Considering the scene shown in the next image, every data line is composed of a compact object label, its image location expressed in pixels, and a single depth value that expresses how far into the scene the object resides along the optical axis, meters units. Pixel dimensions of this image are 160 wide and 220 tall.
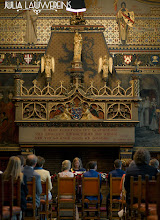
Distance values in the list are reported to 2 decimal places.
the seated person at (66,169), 12.32
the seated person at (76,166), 14.22
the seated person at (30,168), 10.52
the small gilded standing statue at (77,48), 18.23
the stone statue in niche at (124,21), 20.56
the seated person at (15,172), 9.12
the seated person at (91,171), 12.61
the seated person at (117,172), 13.05
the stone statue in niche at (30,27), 20.52
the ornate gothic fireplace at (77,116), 17.41
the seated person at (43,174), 11.55
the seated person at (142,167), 9.63
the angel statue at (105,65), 18.33
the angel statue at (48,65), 18.38
